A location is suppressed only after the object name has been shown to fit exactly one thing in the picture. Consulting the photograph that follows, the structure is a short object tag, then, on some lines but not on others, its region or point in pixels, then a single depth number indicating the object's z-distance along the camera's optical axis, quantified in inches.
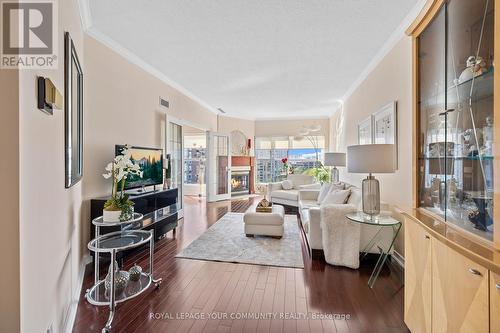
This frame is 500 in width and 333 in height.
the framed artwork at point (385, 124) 116.4
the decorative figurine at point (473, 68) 48.8
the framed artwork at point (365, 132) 151.8
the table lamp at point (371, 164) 93.7
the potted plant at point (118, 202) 84.7
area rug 120.4
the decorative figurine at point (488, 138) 46.6
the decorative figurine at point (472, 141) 50.1
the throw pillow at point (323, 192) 182.7
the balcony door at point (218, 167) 280.1
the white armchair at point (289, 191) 230.2
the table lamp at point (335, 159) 203.2
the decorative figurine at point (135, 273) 91.6
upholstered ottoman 148.9
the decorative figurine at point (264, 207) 157.9
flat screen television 129.3
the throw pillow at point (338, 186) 164.3
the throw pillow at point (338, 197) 143.6
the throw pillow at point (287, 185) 253.6
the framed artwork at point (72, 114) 69.1
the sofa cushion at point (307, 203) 178.2
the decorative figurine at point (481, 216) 46.4
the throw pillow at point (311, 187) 232.7
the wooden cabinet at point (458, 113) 46.3
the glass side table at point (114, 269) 72.5
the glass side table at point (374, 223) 94.3
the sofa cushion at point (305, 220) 133.6
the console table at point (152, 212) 109.3
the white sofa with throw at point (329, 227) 111.4
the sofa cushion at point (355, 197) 126.6
